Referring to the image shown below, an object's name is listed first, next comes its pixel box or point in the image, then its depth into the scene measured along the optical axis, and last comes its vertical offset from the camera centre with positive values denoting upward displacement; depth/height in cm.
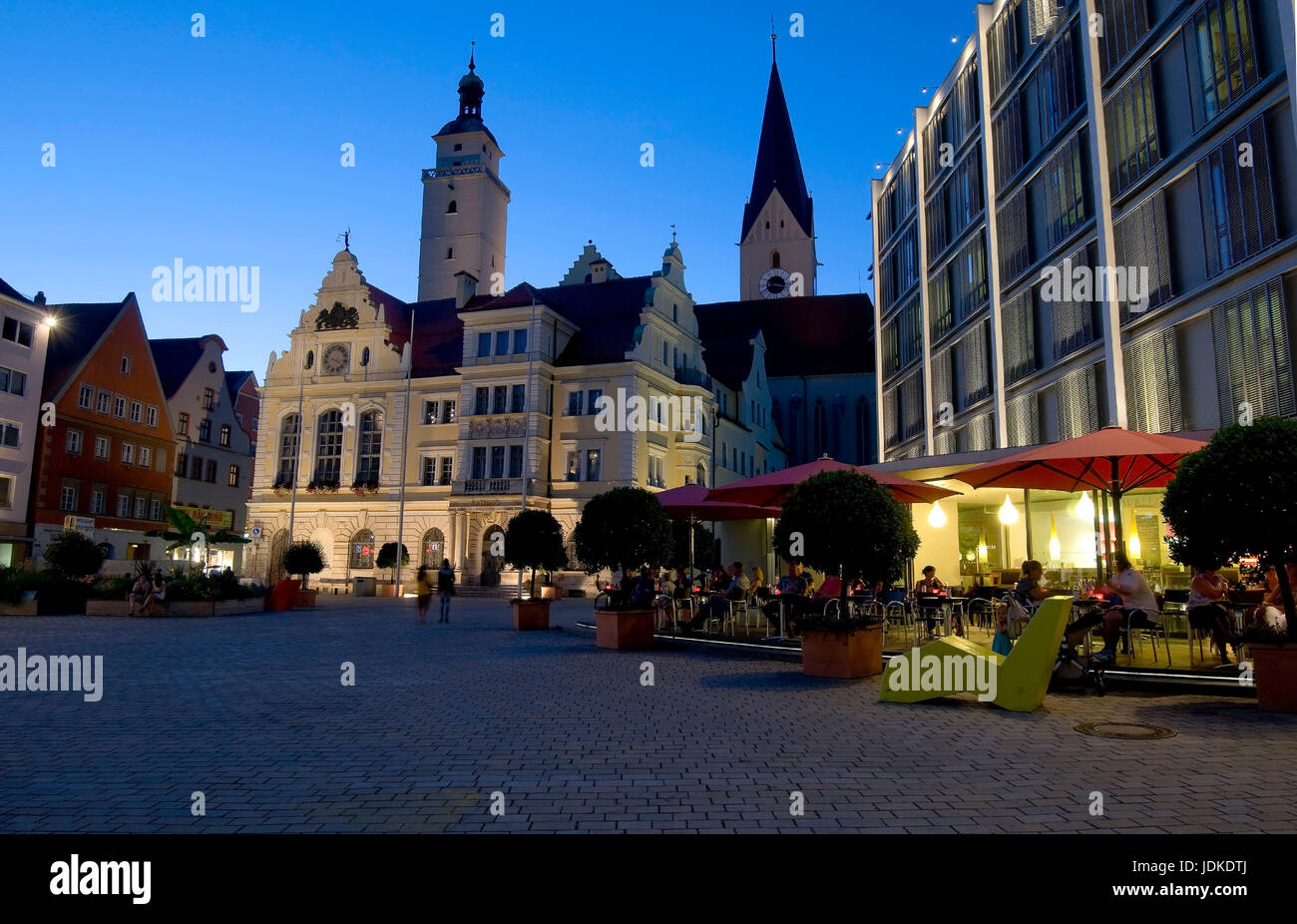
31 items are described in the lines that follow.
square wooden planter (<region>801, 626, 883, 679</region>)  1170 -115
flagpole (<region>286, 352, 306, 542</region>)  4751 +813
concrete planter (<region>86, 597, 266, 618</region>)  2542 -108
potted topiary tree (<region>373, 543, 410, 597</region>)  4625 +86
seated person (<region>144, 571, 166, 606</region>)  2539 -56
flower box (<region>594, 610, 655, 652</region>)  1612 -110
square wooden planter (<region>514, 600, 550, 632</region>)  2147 -110
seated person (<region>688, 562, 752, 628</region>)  1725 -56
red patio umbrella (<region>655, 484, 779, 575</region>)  1911 +153
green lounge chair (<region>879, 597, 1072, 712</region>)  905 -112
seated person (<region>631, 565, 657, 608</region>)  1720 -38
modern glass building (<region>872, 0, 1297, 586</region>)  1848 +948
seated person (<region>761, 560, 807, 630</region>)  1520 -43
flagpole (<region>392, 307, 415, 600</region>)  4478 +689
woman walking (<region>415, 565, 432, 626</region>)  2306 -47
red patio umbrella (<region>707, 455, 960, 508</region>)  1614 +165
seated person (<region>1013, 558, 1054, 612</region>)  1241 -23
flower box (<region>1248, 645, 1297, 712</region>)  886 -112
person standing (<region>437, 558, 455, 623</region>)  2462 -45
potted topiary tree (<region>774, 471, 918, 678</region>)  1182 +34
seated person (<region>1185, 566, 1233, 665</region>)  1097 -51
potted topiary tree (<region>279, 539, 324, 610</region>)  3516 +51
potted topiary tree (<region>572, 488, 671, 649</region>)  1730 +79
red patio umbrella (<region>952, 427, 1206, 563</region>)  1246 +173
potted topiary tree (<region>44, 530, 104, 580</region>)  2706 +56
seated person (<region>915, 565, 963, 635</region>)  1484 -34
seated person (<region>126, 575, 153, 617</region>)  2495 -58
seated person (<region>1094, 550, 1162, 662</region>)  1086 -47
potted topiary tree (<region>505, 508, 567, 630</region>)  2106 +62
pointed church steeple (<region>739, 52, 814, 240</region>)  8600 +4151
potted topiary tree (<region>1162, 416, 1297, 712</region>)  886 +64
